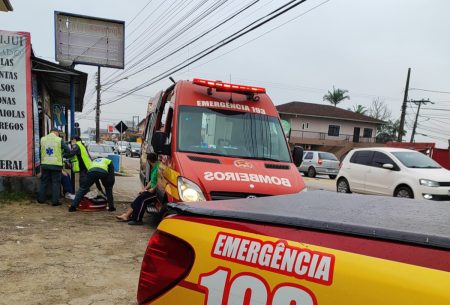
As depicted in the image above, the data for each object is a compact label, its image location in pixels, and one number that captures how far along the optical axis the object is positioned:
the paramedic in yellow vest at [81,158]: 8.98
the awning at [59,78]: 9.62
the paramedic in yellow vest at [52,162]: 8.96
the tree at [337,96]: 58.66
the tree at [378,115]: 66.81
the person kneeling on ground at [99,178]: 8.37
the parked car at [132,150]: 45.09
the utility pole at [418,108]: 40.54
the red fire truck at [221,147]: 5.67
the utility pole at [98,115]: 34.29
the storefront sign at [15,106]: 8.90
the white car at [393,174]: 10.42
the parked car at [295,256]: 1.26
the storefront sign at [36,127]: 9.48
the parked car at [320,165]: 24.16
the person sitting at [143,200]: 7.49
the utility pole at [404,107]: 30.46
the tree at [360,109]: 63.28
